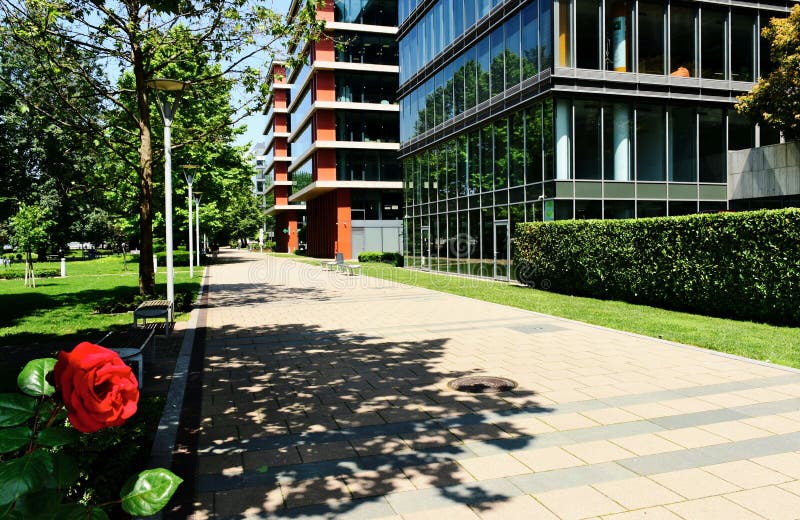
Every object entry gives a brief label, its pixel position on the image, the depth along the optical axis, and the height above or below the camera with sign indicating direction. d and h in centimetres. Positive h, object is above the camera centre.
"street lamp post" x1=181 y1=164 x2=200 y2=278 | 2817 +369
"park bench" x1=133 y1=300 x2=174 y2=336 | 1010 -112
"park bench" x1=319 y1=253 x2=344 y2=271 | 3016 -104
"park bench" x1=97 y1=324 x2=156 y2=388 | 613 -128
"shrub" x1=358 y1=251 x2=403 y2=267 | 4353 -102
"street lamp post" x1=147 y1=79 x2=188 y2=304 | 1305 +311
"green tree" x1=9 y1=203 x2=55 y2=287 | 2538 +91
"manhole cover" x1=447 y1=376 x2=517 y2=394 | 677 -171
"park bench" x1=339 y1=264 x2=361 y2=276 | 2836 -130
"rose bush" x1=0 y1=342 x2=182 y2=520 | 144 -50
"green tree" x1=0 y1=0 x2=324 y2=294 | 1312 +484
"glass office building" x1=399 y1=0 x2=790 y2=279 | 1914 +465
